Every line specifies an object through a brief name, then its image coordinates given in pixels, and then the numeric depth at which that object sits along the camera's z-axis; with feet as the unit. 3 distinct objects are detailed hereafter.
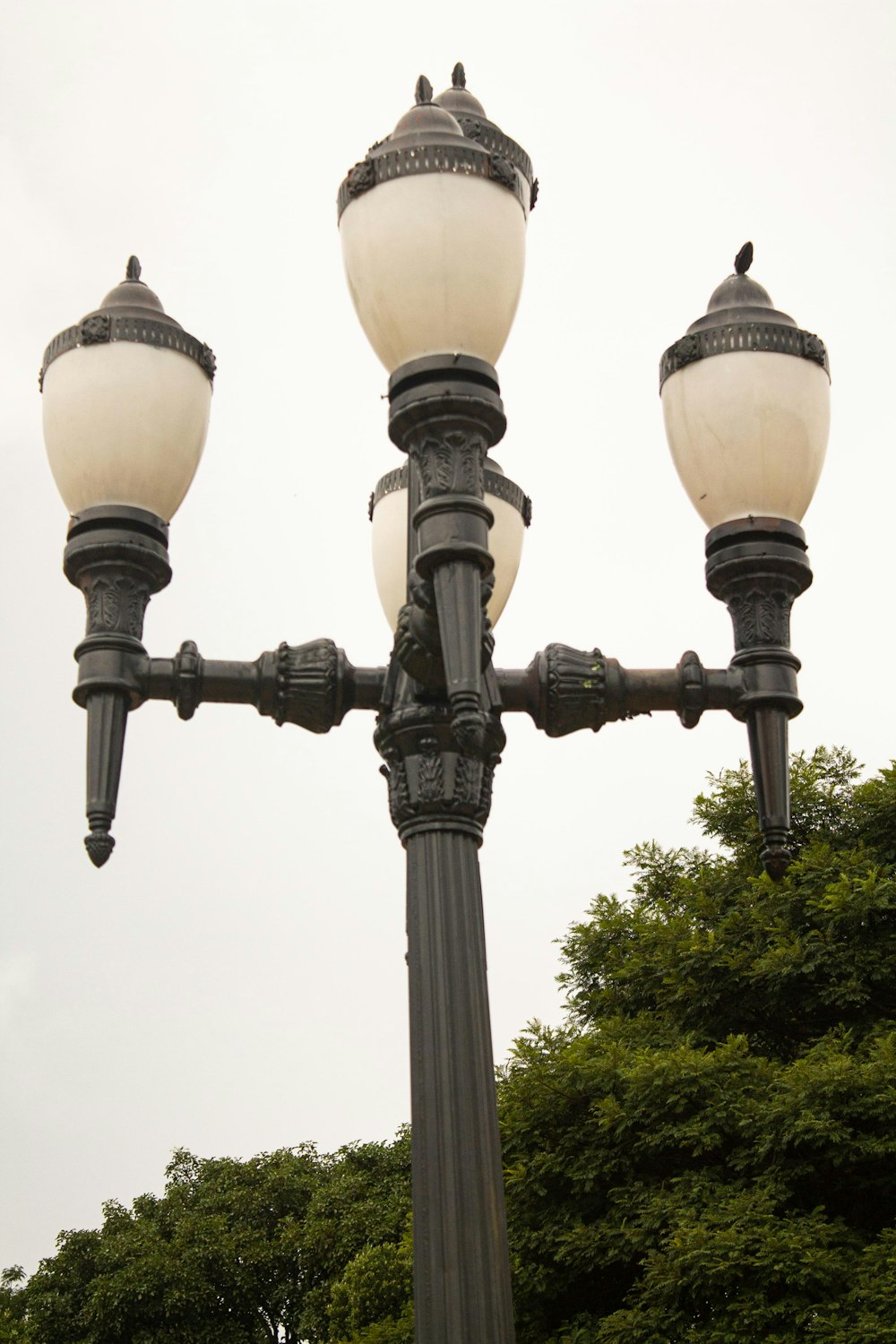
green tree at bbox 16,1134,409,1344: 106.52
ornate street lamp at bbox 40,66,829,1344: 10.01
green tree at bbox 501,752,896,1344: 47.70
